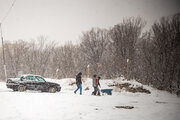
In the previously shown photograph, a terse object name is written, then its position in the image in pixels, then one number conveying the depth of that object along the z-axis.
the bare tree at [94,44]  47.59
